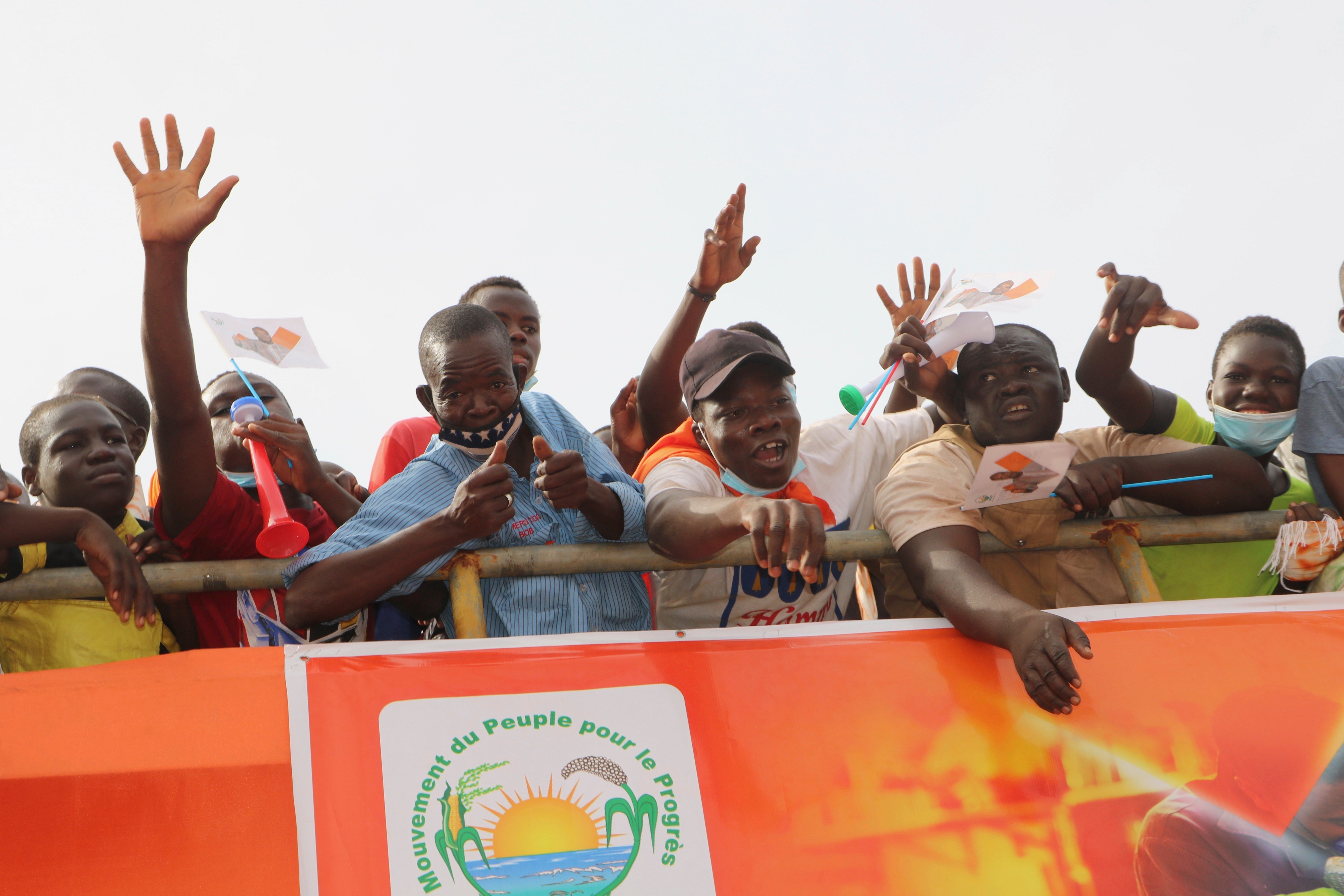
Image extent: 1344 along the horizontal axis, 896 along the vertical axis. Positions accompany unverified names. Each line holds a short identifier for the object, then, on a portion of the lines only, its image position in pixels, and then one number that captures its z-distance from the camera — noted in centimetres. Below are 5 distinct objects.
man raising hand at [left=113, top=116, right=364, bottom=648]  262
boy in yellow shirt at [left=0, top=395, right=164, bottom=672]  248
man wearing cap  294
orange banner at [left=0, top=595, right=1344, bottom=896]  197
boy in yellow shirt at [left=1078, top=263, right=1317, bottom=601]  318
